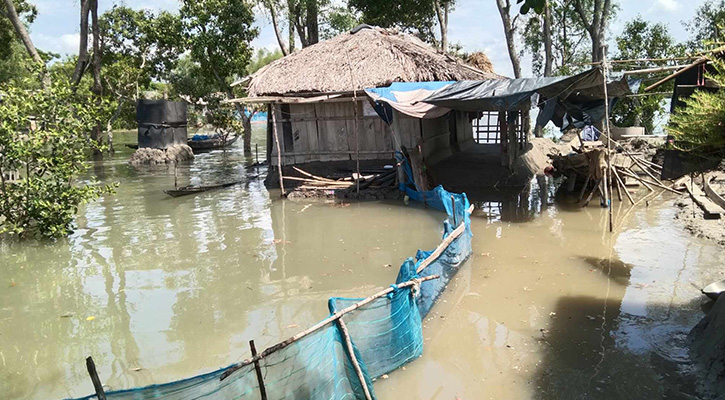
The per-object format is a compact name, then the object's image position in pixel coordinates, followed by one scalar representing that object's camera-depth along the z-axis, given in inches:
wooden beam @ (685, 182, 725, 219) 237.3
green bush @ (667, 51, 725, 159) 157.6
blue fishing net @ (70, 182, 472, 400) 118.2
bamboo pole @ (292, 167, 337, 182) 543.3
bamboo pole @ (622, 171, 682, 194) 402.6
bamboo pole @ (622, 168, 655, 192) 433.7
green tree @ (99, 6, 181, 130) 935.0
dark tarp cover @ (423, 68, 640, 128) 395.9
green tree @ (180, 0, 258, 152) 871.1
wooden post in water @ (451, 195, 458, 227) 308.7
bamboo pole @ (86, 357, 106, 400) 106.9
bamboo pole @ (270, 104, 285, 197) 526.8
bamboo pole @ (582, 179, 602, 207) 446.6
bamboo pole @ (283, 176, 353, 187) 533.0
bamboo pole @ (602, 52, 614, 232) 343.3
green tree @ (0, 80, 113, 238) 353.1
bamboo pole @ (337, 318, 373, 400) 148.8
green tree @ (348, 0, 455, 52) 893.8
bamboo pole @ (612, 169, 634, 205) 446.9
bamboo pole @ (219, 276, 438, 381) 121.8
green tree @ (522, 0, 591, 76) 1007.6
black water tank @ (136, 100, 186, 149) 954.1
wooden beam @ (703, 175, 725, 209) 200.9
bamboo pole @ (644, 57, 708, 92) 225.7
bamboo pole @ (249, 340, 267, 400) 125.6
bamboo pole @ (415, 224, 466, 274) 216.7
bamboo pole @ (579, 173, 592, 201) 456.5
